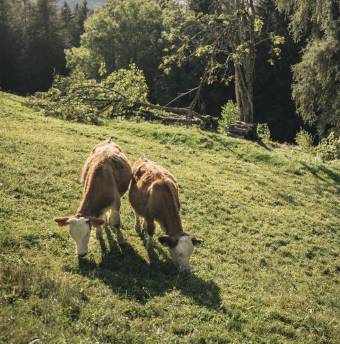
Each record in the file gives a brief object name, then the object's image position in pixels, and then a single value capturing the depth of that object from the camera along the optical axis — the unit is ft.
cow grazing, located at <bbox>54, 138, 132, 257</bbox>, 29.40
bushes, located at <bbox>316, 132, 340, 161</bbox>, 77.92
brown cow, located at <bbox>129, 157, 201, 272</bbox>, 31.12
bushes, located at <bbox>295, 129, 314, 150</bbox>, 85.42
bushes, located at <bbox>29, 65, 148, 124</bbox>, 73.77
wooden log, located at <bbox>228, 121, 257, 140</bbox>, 80.69
